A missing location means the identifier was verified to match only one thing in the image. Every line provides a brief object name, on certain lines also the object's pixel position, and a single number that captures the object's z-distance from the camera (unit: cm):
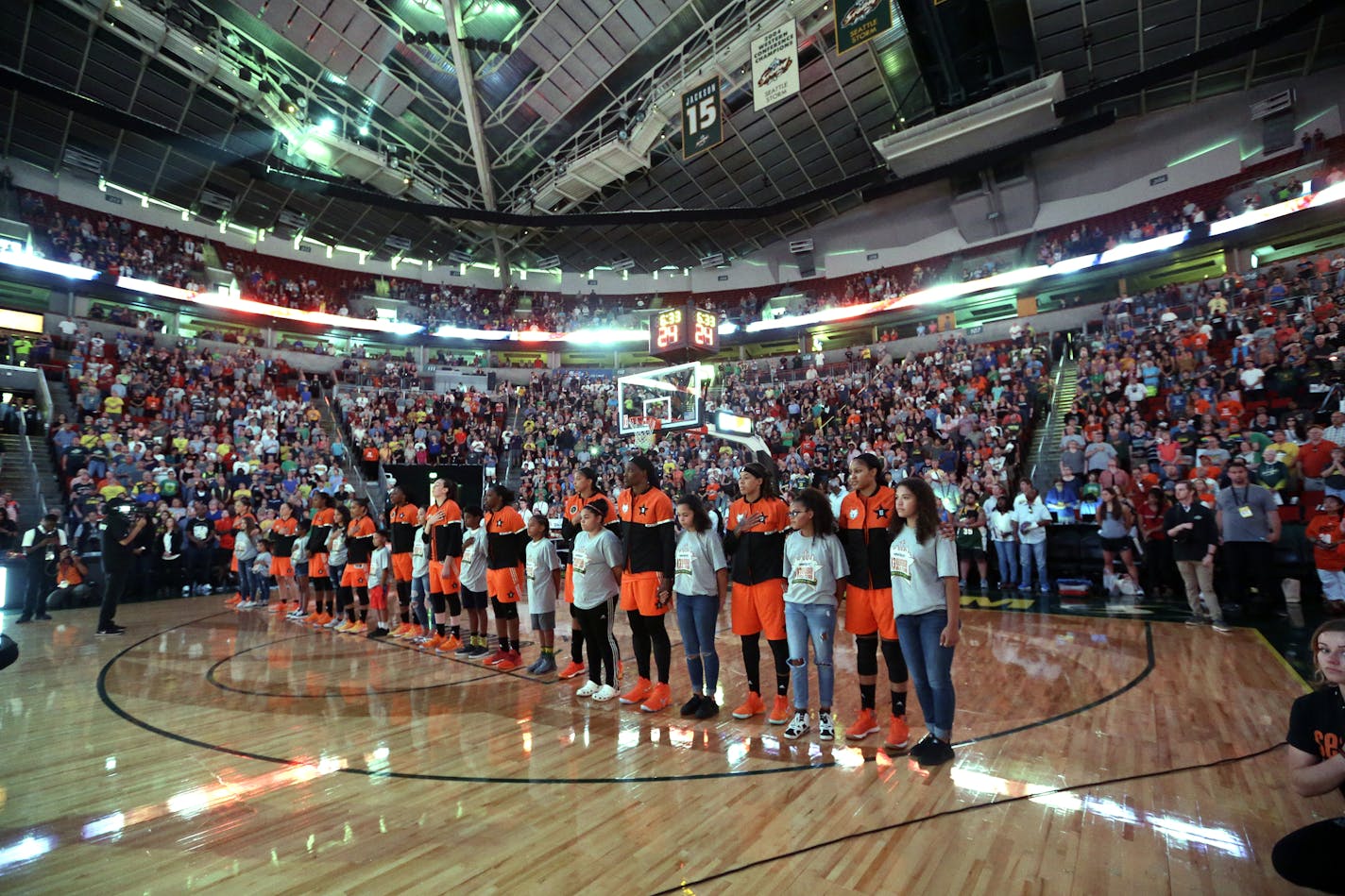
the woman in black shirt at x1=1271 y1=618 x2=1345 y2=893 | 211
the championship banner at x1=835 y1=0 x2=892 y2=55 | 1054
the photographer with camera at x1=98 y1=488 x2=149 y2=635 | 816
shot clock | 1359
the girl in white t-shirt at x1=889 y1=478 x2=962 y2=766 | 365
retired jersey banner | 1384
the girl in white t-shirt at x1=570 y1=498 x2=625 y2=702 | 527
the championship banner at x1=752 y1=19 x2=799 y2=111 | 1237
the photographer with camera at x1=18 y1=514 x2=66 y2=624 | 929
